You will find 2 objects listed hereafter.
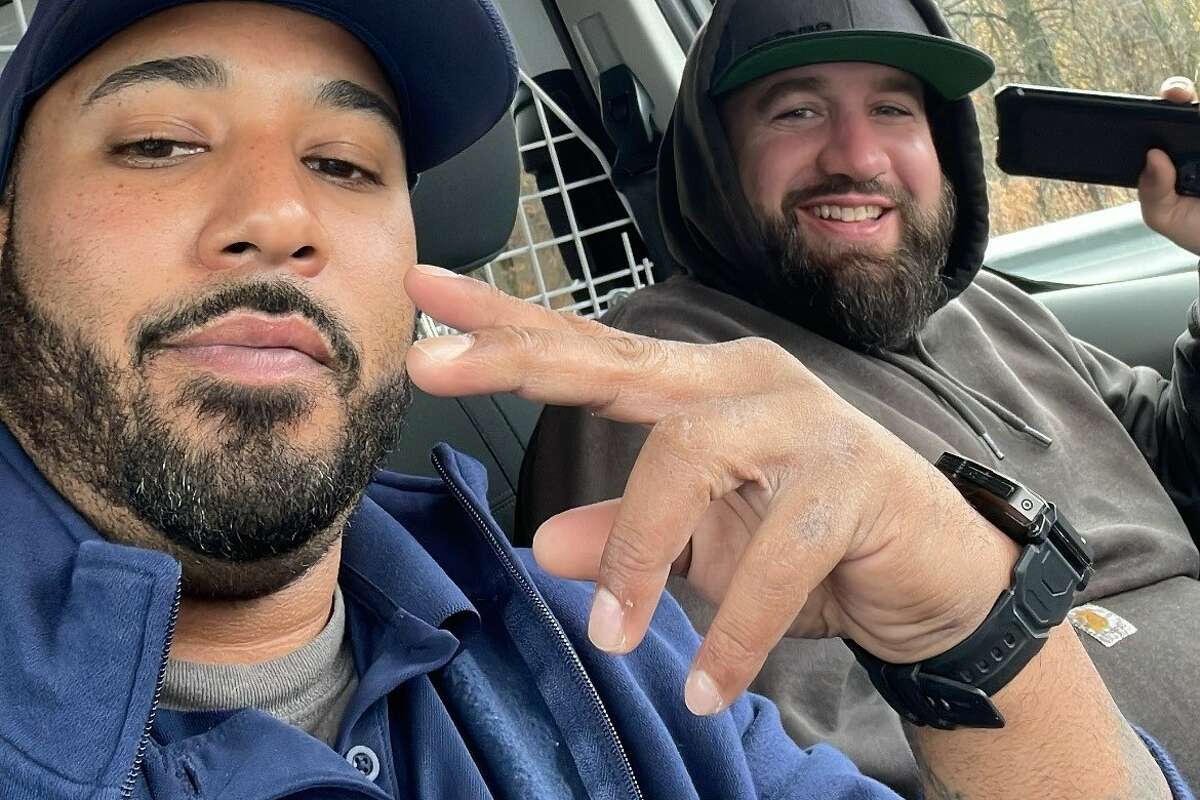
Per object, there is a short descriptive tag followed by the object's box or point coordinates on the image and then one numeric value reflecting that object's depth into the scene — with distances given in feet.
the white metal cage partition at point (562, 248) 7.14
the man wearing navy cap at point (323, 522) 2.41
